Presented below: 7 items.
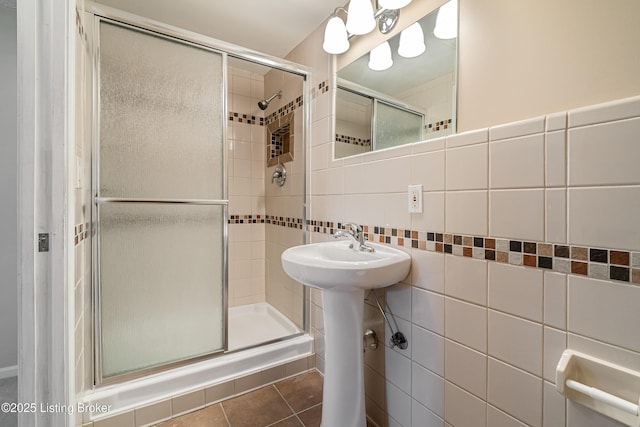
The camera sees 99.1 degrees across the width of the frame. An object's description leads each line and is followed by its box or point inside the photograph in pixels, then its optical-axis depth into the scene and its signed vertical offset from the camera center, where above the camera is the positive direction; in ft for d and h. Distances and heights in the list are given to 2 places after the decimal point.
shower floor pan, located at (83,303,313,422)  4.09 -2.84
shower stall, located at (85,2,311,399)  4.15 +0.15
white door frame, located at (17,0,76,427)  2.75 +0.03
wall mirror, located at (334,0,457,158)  3.46 +1.73
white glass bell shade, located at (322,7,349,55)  4.81 +3.11
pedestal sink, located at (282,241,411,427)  3.55 -1.84
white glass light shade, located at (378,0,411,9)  3.73 +2.87
